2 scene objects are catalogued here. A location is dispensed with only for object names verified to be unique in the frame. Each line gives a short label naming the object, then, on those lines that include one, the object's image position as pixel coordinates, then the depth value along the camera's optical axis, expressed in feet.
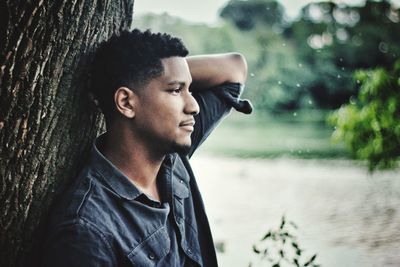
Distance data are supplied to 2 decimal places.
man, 6.07
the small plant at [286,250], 19.00
